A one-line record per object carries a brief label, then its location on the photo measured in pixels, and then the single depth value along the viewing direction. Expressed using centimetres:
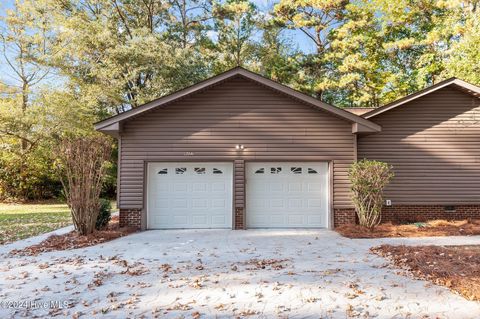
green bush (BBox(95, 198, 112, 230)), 899
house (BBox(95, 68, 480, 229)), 991
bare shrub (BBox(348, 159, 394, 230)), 908
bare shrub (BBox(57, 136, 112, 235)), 819
